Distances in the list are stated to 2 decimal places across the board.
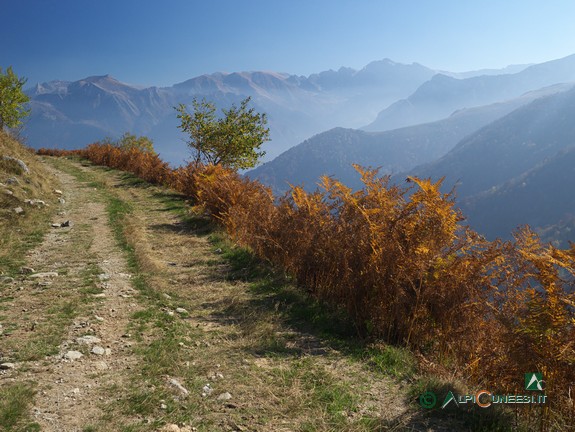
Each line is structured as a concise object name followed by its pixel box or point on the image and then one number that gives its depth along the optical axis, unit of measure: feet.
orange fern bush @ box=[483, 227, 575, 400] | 11.67
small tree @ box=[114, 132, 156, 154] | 183.86
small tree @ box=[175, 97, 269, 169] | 87.81
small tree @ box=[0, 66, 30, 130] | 109.70
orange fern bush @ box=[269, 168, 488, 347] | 17.25
